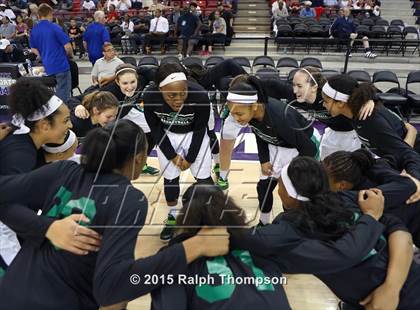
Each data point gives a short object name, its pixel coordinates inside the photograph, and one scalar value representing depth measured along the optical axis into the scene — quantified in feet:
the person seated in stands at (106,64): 15.61
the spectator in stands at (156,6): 34.37
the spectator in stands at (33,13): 28.39
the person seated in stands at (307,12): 33.04
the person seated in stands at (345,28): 27.84
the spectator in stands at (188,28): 28.73
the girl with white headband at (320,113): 10.39
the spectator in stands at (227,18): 30.25
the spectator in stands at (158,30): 29.45
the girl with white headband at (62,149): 7.04
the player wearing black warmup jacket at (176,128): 9.21
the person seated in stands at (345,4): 34.42
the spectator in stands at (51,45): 17.24
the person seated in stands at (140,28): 29.81
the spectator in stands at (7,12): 34.42
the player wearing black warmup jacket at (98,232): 4.20
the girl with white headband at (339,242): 4.52
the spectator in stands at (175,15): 31.45
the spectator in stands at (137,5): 38.01
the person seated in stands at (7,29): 30.50
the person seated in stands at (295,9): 34.14
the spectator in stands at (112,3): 34.99
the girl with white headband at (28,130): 5.69
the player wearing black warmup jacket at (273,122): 8.37
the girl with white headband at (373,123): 7.05
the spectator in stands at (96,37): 21.94
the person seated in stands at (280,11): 33.35
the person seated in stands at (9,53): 26.07
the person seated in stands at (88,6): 37.06
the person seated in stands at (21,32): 29.94
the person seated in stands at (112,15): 33.24
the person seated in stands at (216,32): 29.40
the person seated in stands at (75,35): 30.42
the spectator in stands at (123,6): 36.06
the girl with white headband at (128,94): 11.03
